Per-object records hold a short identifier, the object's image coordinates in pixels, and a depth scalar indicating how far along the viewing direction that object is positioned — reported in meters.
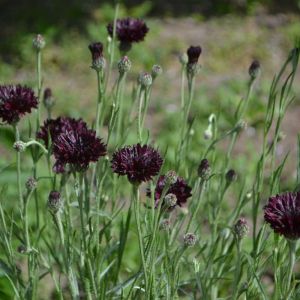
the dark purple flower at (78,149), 1.15
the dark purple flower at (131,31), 1.36
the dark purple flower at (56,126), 1.24
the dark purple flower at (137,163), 1.13
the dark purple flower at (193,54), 1.29
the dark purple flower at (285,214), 1.10
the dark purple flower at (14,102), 1.23
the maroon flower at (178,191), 1.21
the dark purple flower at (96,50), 1.25
